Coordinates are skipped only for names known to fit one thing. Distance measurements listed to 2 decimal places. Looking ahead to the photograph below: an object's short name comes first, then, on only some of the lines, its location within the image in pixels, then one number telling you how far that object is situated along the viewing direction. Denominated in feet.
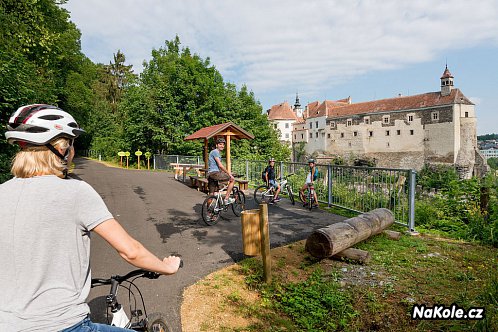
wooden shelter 43.11
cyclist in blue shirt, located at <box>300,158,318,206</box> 33.31
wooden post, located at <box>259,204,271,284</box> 15.40
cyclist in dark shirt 35.91
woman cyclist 4.62
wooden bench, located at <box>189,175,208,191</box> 46.49
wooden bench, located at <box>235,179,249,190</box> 43.09
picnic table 59.80
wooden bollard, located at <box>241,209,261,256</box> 17.62
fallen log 17.37
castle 181.98
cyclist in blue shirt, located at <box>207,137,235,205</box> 28.43
